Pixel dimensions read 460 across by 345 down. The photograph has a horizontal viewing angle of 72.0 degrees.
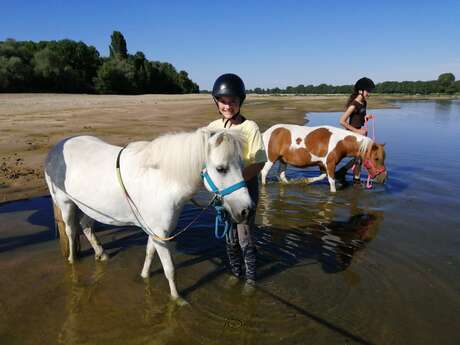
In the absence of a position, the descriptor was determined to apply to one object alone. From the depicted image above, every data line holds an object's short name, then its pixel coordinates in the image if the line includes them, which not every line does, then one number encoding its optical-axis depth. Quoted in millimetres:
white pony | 2482
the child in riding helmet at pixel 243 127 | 2865
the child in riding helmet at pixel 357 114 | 6895
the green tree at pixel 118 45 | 65938
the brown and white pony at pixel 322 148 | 6863
